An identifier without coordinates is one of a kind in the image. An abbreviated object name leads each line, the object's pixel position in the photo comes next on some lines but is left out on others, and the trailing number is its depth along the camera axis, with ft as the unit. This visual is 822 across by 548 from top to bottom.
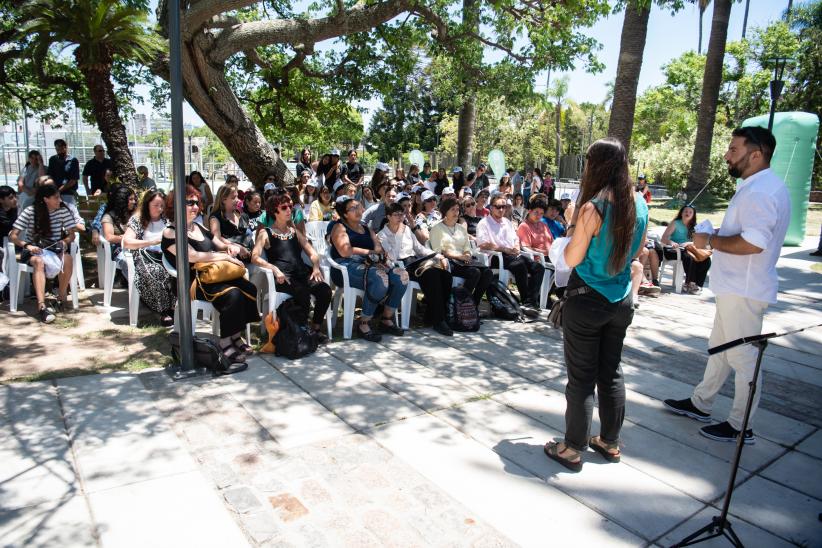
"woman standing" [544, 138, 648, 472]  9.37
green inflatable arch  41.27
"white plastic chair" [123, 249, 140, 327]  18.12
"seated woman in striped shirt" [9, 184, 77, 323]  18.29
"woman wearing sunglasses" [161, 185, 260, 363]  14.92
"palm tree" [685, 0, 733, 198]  57.26
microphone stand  7.21
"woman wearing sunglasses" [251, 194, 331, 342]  16.61
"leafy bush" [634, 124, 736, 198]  73.56
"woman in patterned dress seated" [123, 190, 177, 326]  18.10
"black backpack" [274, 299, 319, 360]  15.57
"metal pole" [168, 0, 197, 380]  12.57
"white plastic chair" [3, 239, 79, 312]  18.60
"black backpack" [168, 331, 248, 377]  14.17
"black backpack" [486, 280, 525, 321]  20.77
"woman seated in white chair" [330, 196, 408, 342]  17.81
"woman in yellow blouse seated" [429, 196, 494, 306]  20.13
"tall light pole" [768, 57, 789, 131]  40.88
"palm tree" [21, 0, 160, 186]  23.62
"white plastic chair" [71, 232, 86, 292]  19.40
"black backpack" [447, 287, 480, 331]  18.94
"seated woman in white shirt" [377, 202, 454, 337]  18.85
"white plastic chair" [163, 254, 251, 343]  15.39
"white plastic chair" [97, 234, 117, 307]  19.57
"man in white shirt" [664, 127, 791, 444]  10.59
